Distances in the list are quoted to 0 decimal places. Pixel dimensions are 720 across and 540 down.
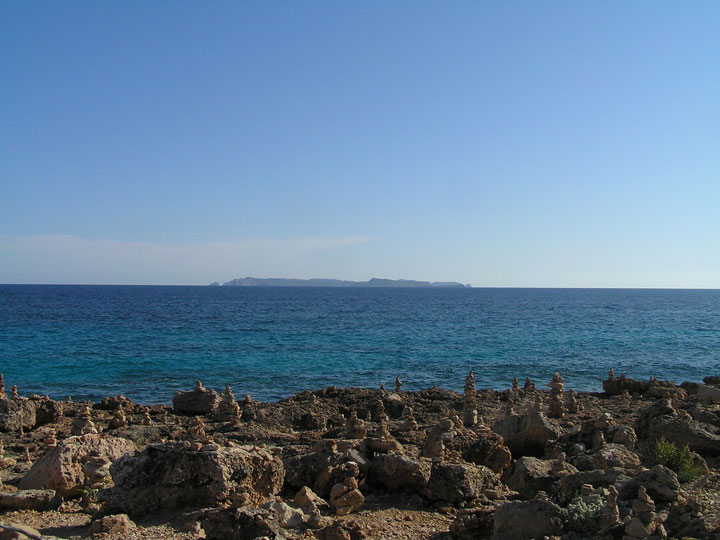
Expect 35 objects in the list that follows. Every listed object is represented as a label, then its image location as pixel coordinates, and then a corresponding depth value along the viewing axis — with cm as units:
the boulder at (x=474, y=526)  769
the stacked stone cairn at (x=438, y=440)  1163
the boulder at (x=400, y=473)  955
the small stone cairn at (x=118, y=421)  1630
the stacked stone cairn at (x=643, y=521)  675
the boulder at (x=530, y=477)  944
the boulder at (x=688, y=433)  1194
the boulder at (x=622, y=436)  1232
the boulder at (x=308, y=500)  887
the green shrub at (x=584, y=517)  717
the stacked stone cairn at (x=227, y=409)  1770
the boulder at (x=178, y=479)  850
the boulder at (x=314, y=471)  964
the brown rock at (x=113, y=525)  766
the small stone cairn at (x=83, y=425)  1405
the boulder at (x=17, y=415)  1589
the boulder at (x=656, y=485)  796
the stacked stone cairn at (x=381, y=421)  1394
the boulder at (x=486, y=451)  1157
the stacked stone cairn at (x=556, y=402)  1810
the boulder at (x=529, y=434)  1291
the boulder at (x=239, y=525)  738
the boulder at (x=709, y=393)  1997
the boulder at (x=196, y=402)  1892
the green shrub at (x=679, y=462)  964
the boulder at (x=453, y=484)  933
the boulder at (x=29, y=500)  877
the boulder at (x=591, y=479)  869
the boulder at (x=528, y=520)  721
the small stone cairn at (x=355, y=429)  1418
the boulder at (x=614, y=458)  1032
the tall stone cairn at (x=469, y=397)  1863
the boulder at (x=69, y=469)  939
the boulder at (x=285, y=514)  794
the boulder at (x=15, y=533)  689
